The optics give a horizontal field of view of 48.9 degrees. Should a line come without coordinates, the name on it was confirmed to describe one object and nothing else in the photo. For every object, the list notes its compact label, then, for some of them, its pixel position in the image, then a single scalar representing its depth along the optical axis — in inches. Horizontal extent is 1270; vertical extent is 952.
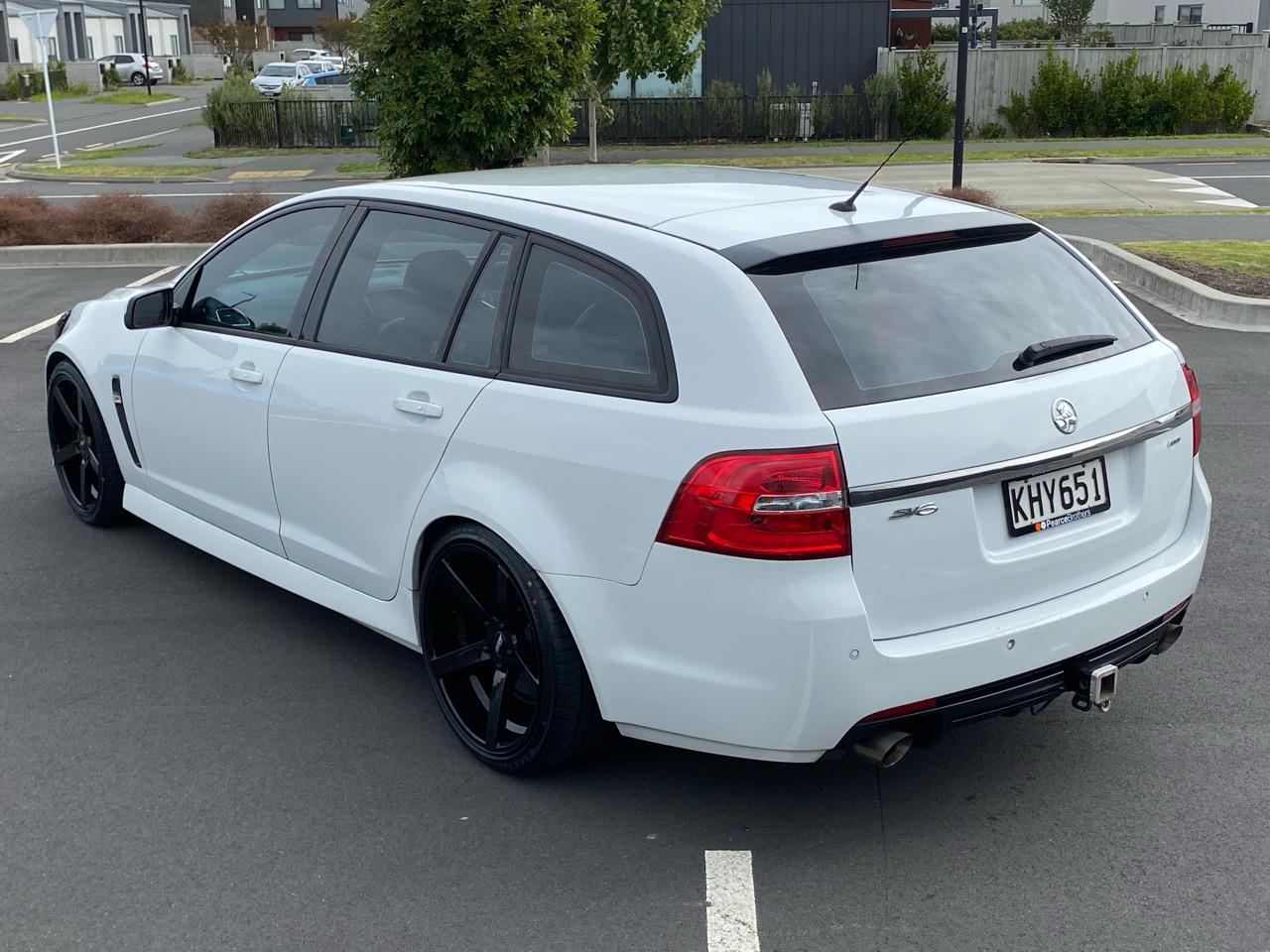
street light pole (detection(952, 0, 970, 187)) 649.0
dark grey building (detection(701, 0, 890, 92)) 1309.1
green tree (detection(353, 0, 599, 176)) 557.9
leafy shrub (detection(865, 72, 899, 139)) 1248.8
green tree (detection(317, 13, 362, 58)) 2733.8
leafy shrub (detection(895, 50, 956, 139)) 1228.5
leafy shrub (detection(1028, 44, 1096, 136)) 1243.2
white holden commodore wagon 129.0
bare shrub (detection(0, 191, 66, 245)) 587.5
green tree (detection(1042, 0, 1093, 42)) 2206.0
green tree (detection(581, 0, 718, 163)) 993.5
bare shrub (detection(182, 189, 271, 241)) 590.2
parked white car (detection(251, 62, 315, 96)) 2214.6
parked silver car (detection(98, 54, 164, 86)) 2696.9
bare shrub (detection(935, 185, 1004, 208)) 618.5
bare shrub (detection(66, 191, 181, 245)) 593.3
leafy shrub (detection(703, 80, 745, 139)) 1251.8
